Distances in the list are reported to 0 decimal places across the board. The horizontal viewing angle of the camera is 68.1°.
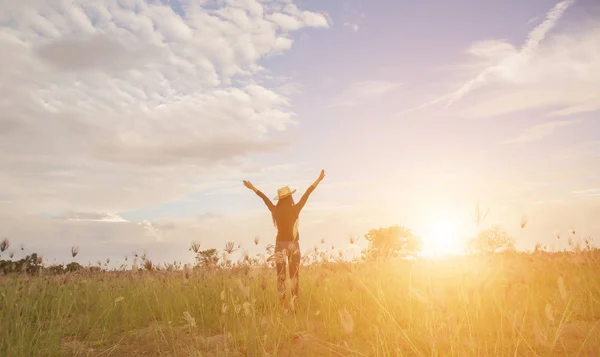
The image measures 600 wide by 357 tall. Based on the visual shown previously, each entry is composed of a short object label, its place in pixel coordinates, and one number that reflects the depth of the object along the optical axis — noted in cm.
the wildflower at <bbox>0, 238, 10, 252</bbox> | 729
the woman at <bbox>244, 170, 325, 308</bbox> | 786
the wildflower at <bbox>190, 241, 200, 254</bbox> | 637
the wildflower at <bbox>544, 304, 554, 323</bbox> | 296
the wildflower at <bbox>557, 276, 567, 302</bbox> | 316
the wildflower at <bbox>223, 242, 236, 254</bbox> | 639
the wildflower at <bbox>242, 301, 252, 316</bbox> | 427
